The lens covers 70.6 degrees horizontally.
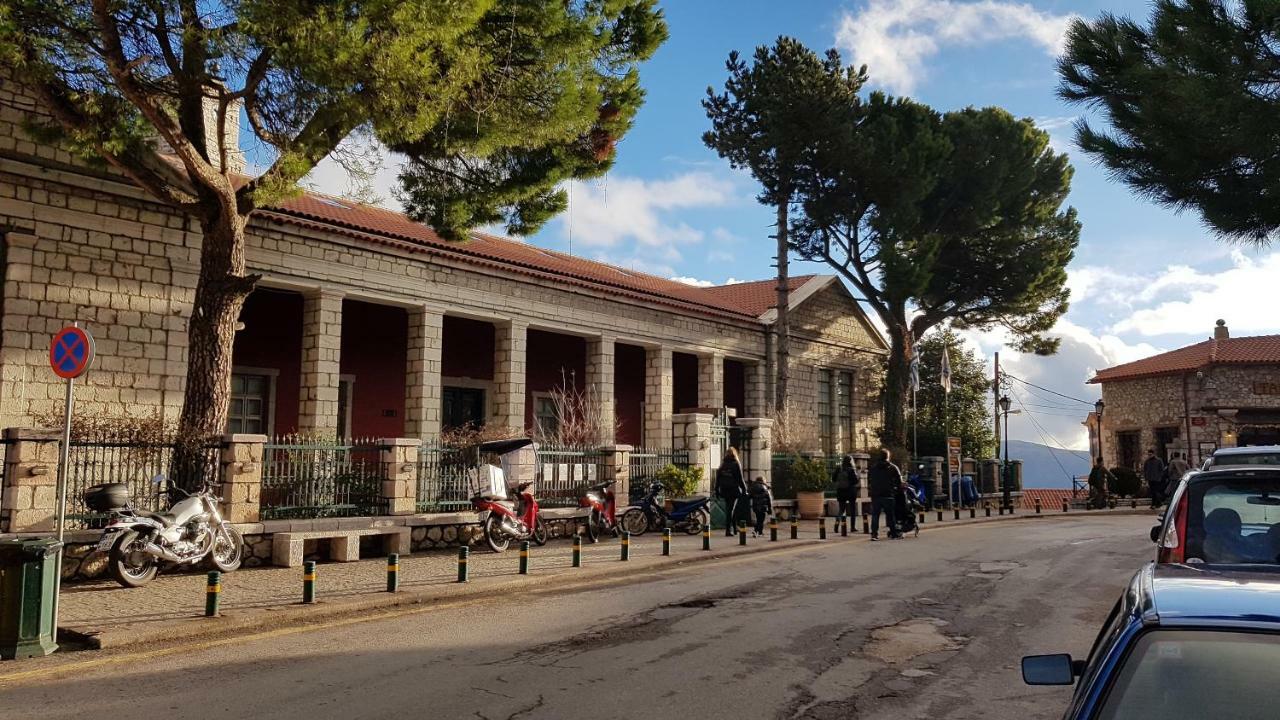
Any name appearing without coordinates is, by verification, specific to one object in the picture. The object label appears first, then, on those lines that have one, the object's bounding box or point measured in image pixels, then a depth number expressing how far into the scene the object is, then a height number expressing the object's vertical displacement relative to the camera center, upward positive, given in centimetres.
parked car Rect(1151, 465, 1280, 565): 518 -33
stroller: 1661 -102
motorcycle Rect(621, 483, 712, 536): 1652 -107
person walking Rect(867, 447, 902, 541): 1602 -47
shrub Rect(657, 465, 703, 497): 1775 -45
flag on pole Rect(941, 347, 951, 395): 2859 +268
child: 1665 -82
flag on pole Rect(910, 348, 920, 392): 2864 +273
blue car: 223 -51
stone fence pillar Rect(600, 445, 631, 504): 1659 -21
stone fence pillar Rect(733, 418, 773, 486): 2019 +32
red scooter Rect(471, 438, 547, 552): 1358 -82
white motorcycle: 966 -89
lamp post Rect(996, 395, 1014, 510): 2522 -22
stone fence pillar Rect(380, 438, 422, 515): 1327 -30
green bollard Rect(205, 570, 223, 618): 800 -126
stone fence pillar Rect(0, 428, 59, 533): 985 -32
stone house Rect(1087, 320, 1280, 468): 3444 +245
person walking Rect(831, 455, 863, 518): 1784 -59
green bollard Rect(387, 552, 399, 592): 945 -122
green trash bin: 684 -111
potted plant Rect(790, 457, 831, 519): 2158 -63
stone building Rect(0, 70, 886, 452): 1281 +281
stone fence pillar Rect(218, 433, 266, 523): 1139 -29
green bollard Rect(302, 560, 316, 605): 875 -123
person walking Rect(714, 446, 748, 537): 1675 -55
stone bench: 1165 -120
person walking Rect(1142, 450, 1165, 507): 2633 -48
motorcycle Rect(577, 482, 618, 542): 1534 -91
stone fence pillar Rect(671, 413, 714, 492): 1844 +39
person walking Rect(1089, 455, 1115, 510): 2816 -84
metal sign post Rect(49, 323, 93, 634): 809 +91
